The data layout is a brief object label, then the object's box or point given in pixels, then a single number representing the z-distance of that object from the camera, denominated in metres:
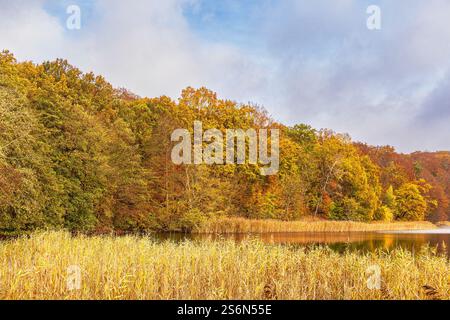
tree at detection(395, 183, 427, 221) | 52.16
